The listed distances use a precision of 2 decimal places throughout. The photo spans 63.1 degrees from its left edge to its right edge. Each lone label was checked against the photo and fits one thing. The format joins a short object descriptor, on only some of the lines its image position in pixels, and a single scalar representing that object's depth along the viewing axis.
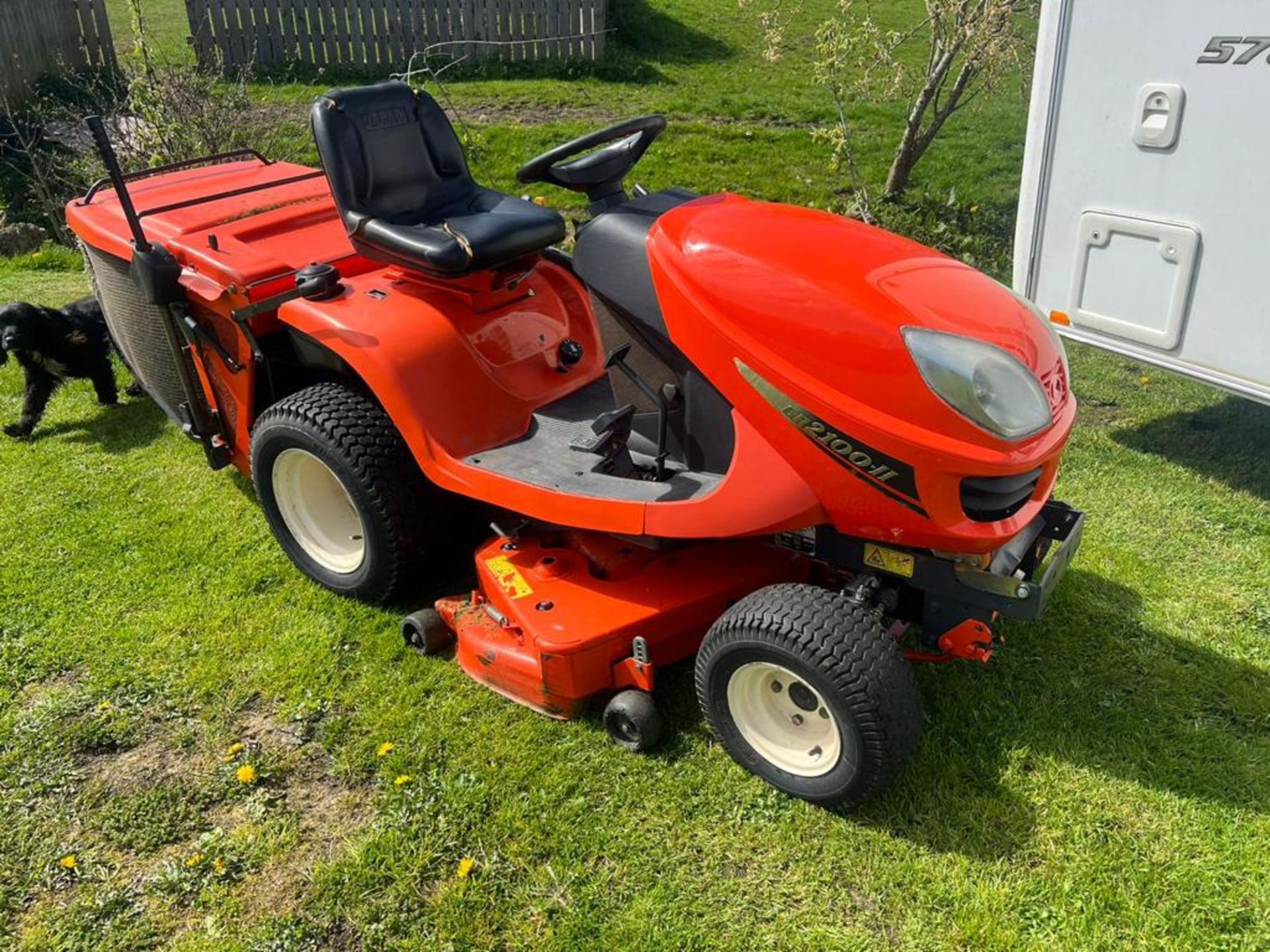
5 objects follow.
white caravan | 3.47
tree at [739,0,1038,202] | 5.92
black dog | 4.47
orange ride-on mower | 2.31
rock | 7.34
